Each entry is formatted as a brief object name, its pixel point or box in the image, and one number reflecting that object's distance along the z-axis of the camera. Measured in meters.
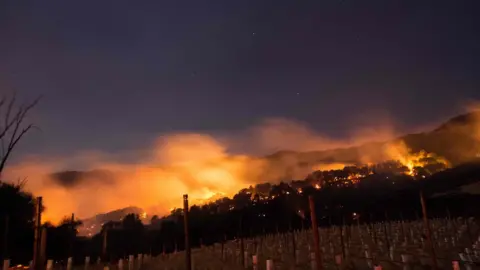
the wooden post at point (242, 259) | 21.76
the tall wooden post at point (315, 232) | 11.12
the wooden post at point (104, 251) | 22.41
